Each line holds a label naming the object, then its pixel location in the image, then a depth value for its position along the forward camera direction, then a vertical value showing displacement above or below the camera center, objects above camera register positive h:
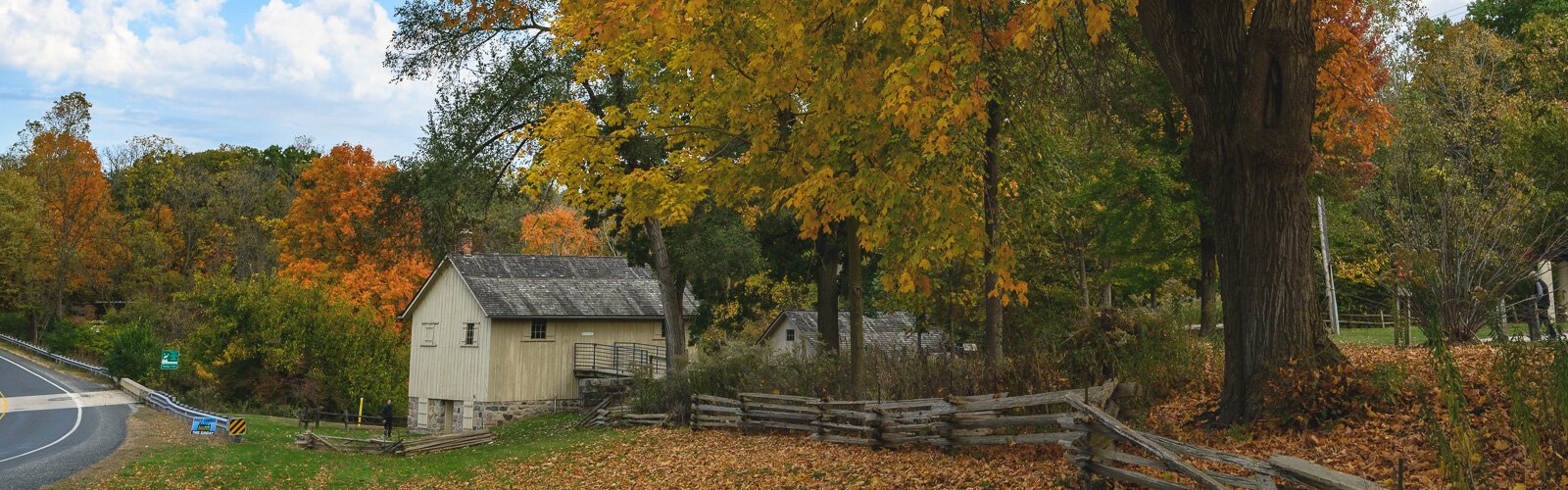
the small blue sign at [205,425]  28.53 -2.45
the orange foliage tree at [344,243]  47.66 +4.18
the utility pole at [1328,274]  27.28 +1.52
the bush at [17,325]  67.19 +0.39
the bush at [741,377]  20.66 -0.89
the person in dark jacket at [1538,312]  15.91 +0.36
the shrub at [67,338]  58.56 -0.33
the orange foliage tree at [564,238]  62.19 +5.57
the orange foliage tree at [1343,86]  11.03 +2.63
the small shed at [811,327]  44.31 +0.26
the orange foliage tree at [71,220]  62.16 +6.51
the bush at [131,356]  47.94 -1.04
